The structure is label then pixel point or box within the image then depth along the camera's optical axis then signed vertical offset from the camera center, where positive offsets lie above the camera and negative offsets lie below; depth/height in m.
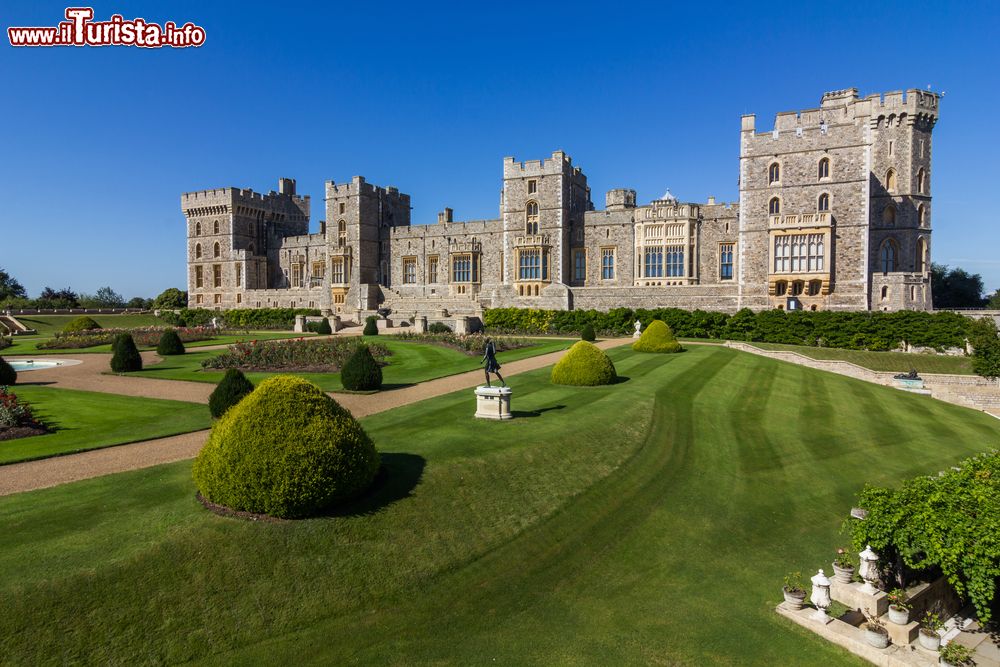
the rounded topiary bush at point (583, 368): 19.59 -2.00
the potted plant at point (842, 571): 8.27 -3.76
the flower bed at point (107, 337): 34.22 -1.69
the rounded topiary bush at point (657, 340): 29.41 -1.56
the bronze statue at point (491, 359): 15.99 -1.37
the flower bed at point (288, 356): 23.94 -2.00
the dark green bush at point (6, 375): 18.98 -2.10
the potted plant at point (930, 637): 6.94 -3.96
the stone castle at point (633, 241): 37.78 +5.92
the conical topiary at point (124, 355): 22.66 -1.75
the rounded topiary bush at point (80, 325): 41.75 -1.01
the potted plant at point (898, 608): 7.15 -3.75
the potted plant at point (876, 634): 7.06 -4.00
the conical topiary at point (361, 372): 18.30 -1.98
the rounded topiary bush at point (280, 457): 8.09 -2.09
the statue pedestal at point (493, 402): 14.29 -2.31
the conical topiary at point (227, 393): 13.88 -1.99
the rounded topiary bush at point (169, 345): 29.03 -1.72
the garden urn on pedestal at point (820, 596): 7.61 -3.83
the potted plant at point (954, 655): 6.54 -3.97
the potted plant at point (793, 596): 7.93 -3.97
